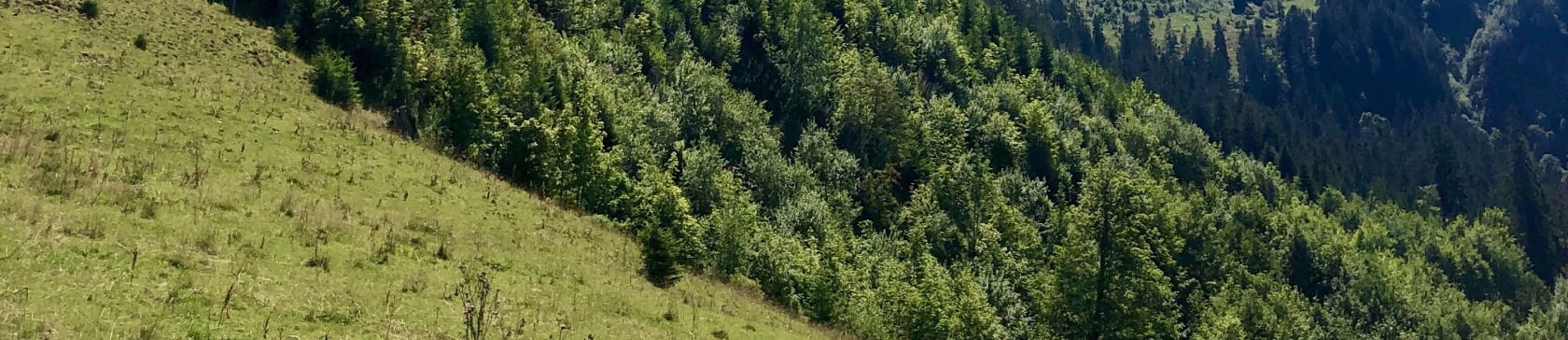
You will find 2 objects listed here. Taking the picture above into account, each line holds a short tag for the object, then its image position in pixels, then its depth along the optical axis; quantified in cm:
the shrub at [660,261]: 4828
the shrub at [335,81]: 7588
